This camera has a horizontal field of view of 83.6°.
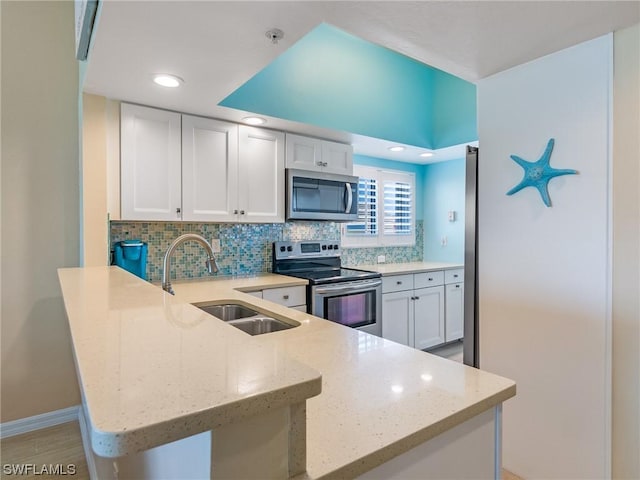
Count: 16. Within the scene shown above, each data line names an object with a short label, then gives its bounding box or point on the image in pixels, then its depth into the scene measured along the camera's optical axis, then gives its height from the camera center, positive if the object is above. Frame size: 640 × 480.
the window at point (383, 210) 4.03 +0.29
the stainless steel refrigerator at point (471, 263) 2.13 -0.17
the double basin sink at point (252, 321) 1.61 -0.40
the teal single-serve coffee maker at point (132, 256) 2.46 -0.15
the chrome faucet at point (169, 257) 1.78 -0.13
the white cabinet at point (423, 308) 3.44 -0.75
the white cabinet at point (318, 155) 3.12 +0.73
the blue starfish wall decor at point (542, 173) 1.78 +0.31
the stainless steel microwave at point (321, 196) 3.06 +0.35
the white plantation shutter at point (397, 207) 4.28 +0.33
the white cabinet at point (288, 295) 2.61 -0.46
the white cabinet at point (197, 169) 2.41 +0.49
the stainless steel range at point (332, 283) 2.86 -0.41
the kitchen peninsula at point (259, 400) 0.43 -0.28
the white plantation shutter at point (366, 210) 3.99 +0.28
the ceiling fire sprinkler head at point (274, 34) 1.54 +0.87
